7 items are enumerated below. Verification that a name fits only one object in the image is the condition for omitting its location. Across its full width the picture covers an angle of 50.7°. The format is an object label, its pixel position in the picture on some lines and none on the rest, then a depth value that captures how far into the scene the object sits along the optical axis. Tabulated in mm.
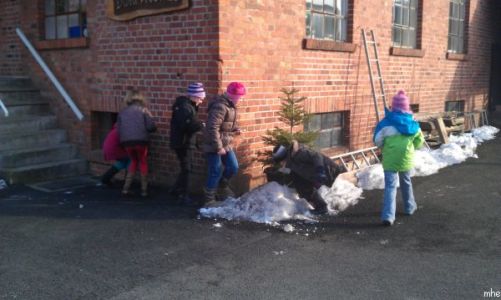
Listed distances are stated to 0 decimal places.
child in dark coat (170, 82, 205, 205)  6332
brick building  6730
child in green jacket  5953
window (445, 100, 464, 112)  13237
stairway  7590
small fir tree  6721
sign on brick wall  6785
